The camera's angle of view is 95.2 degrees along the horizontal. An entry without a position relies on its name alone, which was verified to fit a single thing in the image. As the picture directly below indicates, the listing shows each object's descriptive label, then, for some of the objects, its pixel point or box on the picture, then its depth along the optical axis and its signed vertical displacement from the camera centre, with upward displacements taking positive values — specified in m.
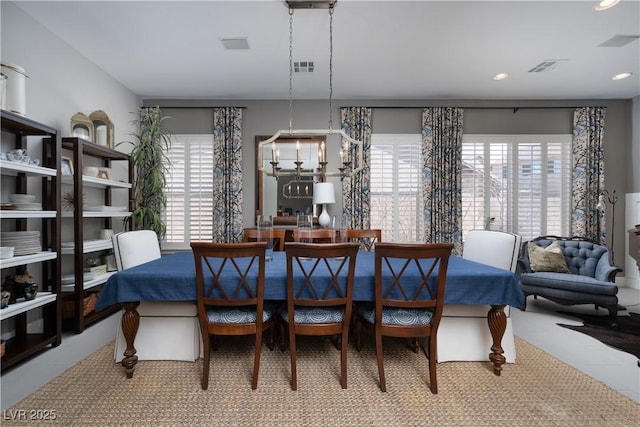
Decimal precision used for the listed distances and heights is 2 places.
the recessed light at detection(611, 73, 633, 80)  3.68 +1.71
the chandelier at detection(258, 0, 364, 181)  2.39 +0.68
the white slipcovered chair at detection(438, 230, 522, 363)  2.10 -0.89
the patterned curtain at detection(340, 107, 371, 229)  4.44 +0.43
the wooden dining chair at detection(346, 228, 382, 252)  3.65 -0.30
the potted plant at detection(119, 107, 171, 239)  3.69 +0.37
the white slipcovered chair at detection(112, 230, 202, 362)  2.09 -0.87
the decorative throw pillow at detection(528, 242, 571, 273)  3.50 -0.60
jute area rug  1.58 -1.13
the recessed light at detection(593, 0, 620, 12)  2.38 +1.70
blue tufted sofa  3.00 -0.75
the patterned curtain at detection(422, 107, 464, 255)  4.43 +0.56
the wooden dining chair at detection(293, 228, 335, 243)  3.91 -0.34
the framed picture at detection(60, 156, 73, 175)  2.80 +0.44
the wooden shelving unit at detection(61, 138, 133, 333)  2.71 -0.25
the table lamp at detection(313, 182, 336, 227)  4.20 +0.23
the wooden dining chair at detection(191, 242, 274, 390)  1.74 -0.55
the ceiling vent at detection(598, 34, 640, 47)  2.91 +1.72
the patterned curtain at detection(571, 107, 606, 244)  4.39 +0.51
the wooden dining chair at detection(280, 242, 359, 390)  1.72 -0.55
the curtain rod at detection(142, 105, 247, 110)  4.49 +1.58
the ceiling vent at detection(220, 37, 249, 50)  2.93 +1.72
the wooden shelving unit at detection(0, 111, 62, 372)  2.17 -0.16
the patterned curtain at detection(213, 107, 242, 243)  4.45 +0.57
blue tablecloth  1.88 -0.50
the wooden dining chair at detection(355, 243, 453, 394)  1.73 -0.56
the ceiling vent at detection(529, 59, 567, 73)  3.37 +1.73
